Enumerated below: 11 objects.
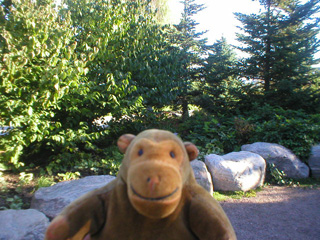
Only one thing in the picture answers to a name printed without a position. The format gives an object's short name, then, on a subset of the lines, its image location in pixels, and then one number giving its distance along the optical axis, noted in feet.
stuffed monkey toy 4.41
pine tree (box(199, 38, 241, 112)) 36.14
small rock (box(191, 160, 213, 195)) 15.93
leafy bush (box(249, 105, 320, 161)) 21.95
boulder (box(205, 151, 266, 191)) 17.76
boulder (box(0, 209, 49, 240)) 8.96
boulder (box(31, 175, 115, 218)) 11.41
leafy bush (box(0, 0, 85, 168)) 13.43
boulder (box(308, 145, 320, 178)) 21.15
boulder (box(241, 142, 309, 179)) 20.75
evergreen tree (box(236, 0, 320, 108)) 32.58
